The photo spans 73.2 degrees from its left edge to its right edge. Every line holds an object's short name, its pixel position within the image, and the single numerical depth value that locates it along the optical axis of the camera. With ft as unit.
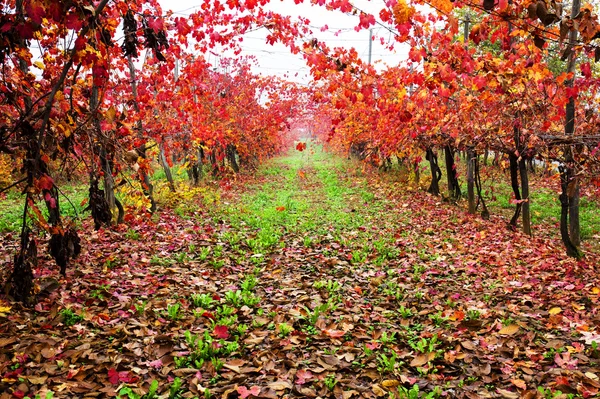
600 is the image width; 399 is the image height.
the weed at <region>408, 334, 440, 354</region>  13.55
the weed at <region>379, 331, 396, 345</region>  14.24
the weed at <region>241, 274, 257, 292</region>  18.75
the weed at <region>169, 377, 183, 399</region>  10.93
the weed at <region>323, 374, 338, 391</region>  11.66
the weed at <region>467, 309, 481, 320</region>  16.05
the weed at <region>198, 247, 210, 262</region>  22.52
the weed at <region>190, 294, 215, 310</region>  16.58
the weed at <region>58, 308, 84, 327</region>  13.98
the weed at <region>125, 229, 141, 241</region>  24.93
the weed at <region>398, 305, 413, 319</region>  16.42
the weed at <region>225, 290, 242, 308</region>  16.90
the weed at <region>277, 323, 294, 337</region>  14.63
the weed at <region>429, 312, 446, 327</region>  15.70
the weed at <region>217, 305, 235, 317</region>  15.90
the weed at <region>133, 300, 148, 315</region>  15.29
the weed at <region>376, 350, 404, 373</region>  12.49
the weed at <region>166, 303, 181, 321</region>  15.12
